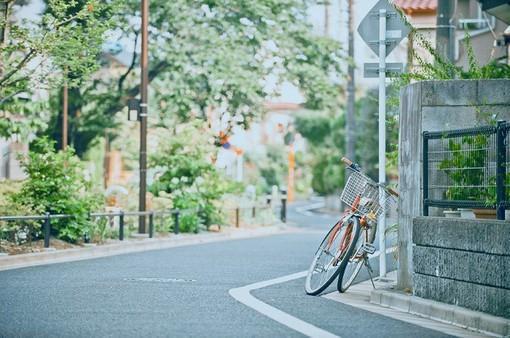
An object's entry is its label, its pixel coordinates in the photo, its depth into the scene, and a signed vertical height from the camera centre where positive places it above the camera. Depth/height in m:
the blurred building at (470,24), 31.69 +5.92
